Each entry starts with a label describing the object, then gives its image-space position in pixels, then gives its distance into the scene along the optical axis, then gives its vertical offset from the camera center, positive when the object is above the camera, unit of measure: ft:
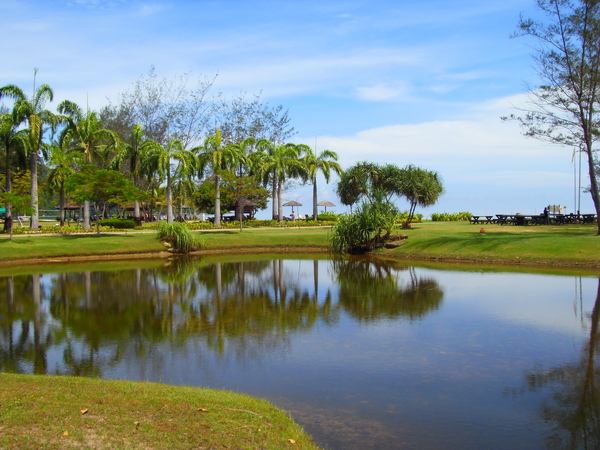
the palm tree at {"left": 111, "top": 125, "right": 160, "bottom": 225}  147.54 +20.84
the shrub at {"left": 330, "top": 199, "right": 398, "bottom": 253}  96.68 -1.10
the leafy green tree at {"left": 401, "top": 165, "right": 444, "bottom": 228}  136.46 +8.50
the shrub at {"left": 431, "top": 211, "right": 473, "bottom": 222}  192.95 +1.51
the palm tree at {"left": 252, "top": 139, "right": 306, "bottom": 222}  168.35 +18.85
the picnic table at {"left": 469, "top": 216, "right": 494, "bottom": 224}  154.20 -0.06
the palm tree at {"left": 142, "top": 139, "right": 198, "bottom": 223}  137.08 +16.78
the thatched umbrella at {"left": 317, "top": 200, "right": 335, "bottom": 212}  228.98 +8.15
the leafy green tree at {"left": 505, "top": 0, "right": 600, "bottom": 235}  91.71 +25.31
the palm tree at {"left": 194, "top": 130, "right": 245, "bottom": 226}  146.72 +18.76
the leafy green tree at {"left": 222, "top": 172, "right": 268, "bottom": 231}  140.05 +10.08
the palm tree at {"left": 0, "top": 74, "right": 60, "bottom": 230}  117.80 +25.56
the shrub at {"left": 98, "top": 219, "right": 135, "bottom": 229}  139.33 +0.53
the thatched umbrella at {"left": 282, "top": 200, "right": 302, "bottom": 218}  227.34 +8.03
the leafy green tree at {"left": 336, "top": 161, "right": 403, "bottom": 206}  143.30 +12.02
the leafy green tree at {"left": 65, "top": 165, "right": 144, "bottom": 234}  114.21 +8.80
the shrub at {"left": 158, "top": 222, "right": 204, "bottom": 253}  101.13 -2.57
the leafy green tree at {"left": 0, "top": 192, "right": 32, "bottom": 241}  100.89 +4.99
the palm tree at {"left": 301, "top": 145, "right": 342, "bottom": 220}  180.34 +19.77
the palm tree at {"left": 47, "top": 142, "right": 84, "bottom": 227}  133.80 +16.42
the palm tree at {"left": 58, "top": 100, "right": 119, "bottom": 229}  129.49 +23.72
